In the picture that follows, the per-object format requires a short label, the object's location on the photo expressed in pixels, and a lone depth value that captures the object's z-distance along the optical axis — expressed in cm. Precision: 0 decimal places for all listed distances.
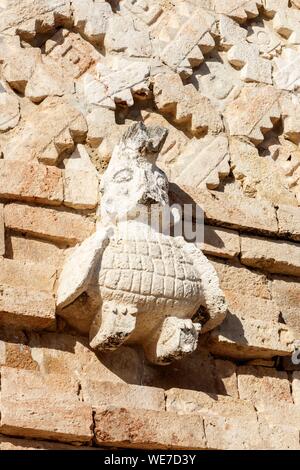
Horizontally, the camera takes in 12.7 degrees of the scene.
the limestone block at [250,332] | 827
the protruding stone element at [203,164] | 879
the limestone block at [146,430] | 754
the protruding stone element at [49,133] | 836
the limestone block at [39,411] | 734
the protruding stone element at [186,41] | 920
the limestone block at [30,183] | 810
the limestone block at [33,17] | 871
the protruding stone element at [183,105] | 898
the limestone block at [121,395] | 770
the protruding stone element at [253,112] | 920
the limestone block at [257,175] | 903
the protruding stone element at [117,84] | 877
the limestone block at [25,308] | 766
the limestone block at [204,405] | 793
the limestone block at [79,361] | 777
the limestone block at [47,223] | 805
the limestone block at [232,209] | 860
